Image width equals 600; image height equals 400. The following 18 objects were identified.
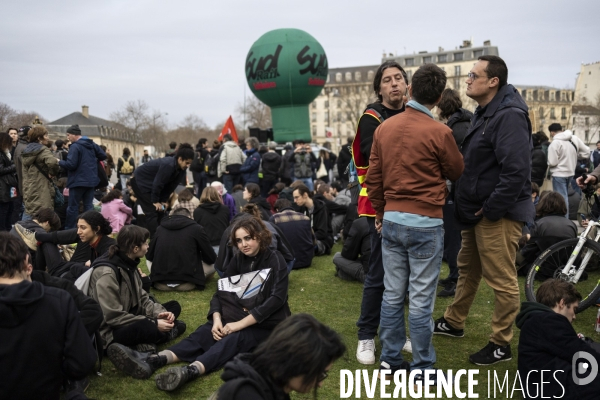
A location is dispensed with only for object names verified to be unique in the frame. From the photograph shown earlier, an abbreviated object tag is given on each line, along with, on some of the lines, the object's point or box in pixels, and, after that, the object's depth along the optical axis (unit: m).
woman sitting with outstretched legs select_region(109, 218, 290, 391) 4.25
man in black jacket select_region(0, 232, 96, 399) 2.89
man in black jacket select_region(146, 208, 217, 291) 6.47
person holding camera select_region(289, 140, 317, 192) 14.50
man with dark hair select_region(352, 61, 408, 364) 4.30
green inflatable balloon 23.28
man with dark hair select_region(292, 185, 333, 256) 8.80
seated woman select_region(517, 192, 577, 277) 6.48
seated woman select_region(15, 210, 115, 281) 5.30
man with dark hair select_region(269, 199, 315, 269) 7.75
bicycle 5.39
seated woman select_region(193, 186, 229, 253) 7.98
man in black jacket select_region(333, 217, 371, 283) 6.68
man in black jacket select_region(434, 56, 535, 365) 4.04
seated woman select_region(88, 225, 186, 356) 4.48
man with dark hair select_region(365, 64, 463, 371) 3.71
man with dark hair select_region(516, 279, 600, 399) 3.20
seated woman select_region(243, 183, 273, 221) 8.84
